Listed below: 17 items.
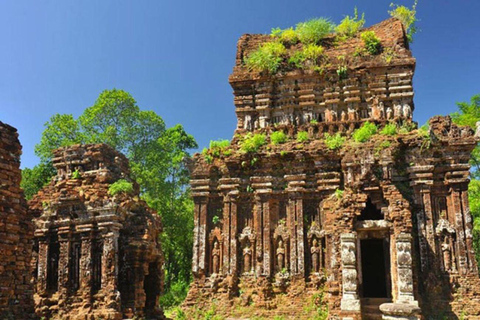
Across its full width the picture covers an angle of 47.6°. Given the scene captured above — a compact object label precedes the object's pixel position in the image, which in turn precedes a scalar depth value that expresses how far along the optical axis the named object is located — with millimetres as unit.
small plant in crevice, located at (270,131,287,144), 17938
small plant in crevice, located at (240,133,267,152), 17578
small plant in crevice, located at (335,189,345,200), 14617
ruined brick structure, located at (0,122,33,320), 9078
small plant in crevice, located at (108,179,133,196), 12969
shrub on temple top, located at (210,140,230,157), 18047
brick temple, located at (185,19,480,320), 14164
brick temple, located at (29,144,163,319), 12414
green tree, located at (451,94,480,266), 24875
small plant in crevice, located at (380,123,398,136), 16812
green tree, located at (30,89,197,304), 26688
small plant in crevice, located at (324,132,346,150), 16844
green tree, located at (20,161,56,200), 25188
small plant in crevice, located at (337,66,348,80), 19109
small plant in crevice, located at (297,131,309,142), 17812
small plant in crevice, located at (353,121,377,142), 16875
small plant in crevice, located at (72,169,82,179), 13430
